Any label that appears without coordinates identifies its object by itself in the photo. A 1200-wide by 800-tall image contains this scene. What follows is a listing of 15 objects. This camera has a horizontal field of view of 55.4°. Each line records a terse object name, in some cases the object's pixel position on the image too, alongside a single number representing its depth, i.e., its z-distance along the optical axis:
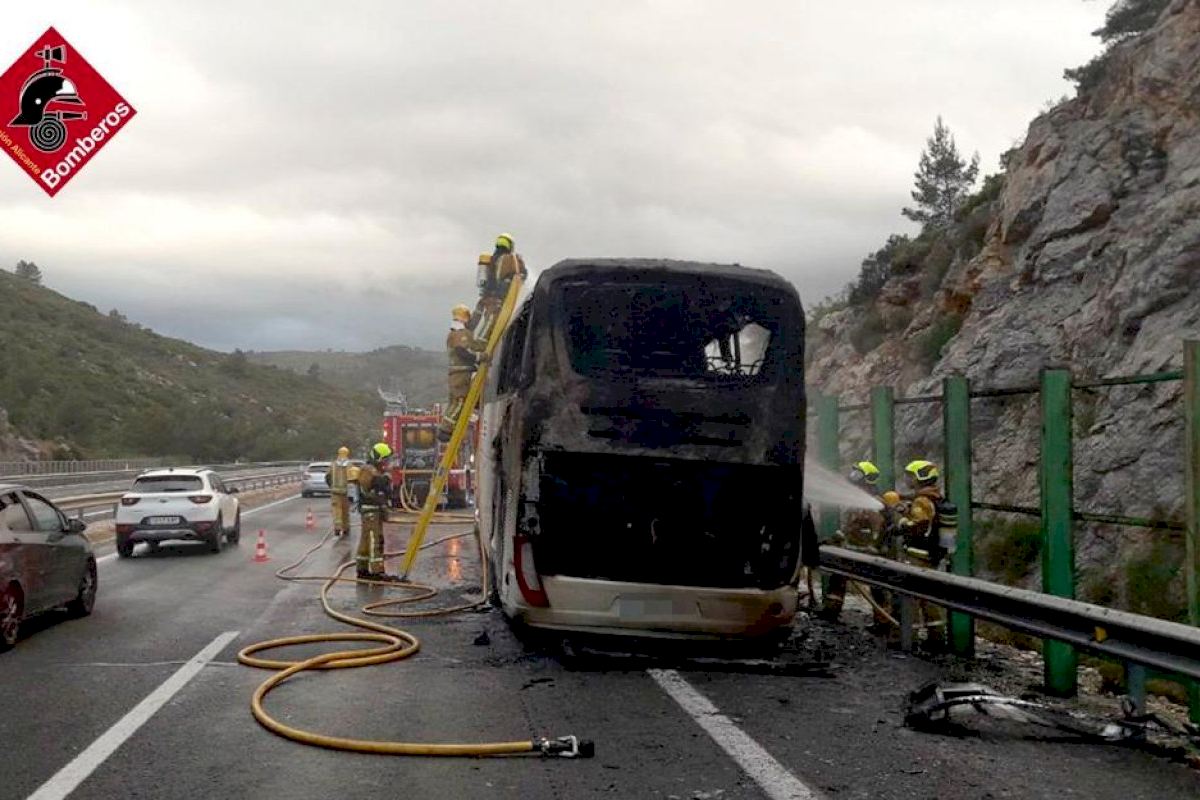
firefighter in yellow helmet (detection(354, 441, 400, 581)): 14.75
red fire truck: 28.55
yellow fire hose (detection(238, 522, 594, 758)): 6.15
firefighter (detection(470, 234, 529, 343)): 15.18
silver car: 41.22
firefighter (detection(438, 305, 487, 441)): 15.45
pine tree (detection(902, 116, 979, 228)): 46.03
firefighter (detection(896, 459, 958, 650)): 9.77
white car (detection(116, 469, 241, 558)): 18.48
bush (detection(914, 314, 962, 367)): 28.69
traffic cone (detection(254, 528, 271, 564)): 17.84
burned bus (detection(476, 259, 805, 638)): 8.70
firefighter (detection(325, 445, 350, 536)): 22.64
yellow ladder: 14.31
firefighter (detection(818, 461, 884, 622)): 11.32
